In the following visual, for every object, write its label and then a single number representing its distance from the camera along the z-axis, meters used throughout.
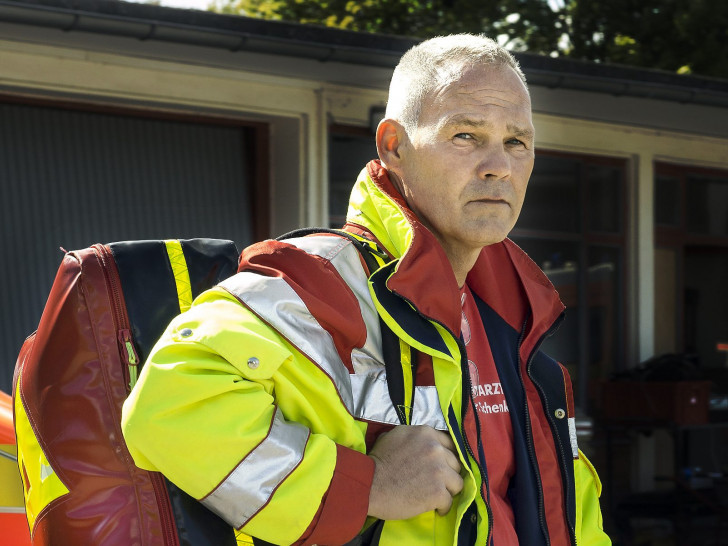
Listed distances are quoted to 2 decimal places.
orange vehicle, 2.72
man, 2.11
